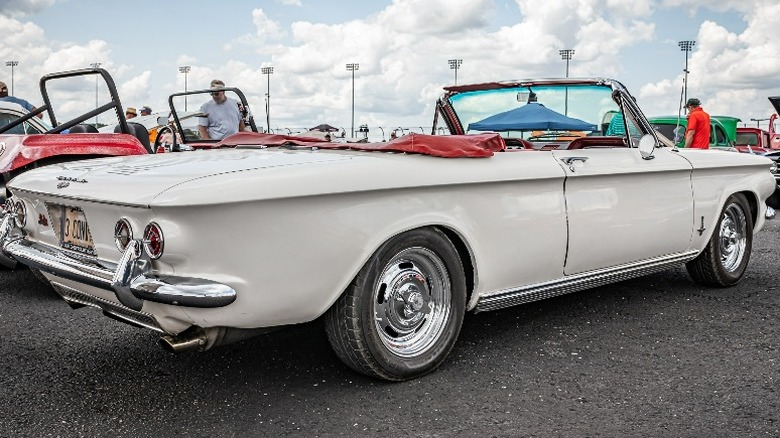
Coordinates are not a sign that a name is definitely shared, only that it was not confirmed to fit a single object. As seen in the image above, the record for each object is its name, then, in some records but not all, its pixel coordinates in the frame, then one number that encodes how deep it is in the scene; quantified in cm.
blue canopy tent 509
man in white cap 712
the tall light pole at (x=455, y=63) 5862
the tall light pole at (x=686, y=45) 5144
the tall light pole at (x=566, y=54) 5611
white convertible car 279
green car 1362
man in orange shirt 1101
